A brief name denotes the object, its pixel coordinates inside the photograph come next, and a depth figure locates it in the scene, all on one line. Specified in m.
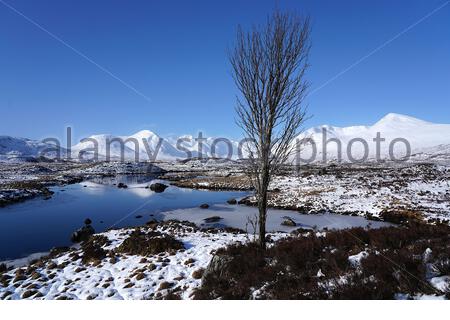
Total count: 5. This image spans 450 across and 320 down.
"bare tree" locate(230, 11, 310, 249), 8.56
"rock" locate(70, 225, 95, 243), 15.47
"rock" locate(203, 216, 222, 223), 19.58
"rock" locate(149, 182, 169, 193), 39.71
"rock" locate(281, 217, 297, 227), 17.90
